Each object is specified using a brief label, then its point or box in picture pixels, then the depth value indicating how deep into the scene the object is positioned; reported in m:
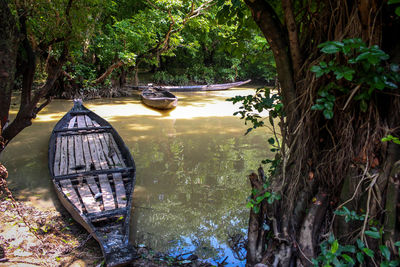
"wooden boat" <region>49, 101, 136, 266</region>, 2.91
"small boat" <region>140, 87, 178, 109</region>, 10.88
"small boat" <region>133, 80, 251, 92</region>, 17.76
